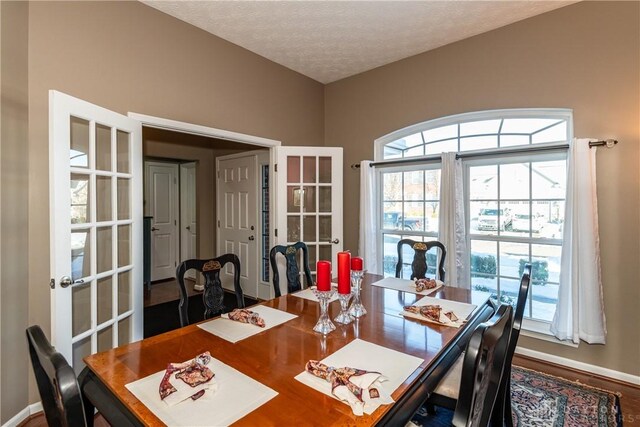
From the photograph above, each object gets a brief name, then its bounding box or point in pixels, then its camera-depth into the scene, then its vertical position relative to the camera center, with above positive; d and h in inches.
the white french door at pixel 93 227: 73.9 -4.6
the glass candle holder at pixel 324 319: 59.7 -20.8
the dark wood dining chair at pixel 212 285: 74.4 -17.8
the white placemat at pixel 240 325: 58.8 -22.7
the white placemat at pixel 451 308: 65.7 -22.4
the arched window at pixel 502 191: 112.6 +7.4
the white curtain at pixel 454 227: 124.7 -6.5
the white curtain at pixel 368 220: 149.6 -4.7
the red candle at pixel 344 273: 60.1 -11.8
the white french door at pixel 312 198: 147.3 +5.6
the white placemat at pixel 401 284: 88.7 -21.7
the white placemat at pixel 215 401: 35.7 -23.1
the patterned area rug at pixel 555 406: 79.0 -51.5
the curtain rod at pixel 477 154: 98.4 +21.2
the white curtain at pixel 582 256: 98.3 -14.1
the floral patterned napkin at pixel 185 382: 38.9 -21.8
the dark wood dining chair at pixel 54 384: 27.6 -16.2
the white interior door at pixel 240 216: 179.6 -3.5
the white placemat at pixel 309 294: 80.9 -22.3
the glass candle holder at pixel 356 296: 68.9 -18.7
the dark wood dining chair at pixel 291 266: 98.7 -17.6
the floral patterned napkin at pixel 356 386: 38.3 -22.0
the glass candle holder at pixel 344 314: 63.1 -21.6
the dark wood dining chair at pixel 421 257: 108.2 -15.6
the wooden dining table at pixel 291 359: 37.5 -23.1
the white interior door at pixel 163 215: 221.6 -3.8
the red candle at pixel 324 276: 59.6 -12.3
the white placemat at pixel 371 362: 43.1 -23.1
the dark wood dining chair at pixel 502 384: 57.4 -34.0
